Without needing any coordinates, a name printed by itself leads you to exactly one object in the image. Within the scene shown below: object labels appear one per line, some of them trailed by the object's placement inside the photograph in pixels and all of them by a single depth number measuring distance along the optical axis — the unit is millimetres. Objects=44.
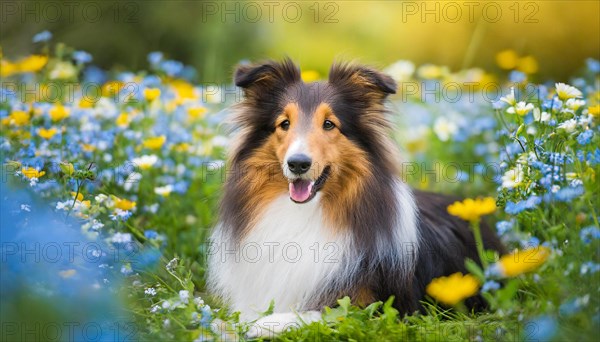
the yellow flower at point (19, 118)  5383
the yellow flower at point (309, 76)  7340
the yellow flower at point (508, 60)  7777
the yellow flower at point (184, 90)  7477
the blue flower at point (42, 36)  5962
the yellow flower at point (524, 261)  2998
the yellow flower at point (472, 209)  3240
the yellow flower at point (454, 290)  2994
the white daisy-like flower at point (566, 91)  4141
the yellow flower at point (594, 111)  4227
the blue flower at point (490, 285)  3172
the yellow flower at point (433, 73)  7953
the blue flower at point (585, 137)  3984
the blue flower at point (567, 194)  3445
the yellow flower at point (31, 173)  4343
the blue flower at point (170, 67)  6844
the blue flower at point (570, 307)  3201
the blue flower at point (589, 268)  3262
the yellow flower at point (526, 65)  7273
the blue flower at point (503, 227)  3856
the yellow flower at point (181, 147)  6531
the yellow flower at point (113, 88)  6154
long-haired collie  4383
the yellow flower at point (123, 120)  6172
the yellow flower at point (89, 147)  5687
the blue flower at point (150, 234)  5273
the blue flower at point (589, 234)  3408
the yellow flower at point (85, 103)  6305
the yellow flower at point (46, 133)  5227
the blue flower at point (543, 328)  3166
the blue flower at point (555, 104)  4195
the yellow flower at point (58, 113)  5512
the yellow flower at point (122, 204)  4812
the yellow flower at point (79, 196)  4580
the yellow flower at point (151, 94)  6004
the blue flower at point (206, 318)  3869
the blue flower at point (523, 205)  3682
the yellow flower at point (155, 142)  5785
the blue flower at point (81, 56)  6194
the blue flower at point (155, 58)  6802
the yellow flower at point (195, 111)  6570
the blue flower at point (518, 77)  5505
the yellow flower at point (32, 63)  6027
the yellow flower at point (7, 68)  6345
